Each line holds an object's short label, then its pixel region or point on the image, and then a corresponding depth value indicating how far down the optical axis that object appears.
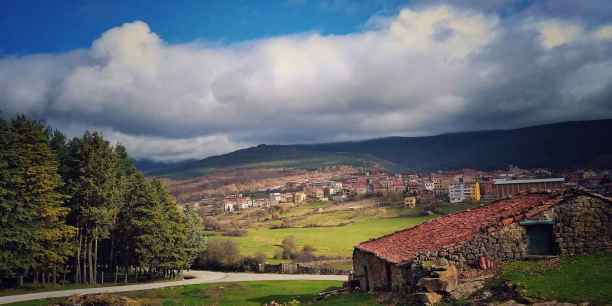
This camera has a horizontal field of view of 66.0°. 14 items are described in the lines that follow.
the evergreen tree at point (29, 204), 46.09
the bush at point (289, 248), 92.75
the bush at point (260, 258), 80.98
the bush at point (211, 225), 137.25
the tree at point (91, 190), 56.19
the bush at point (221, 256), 82.88
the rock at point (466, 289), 21.84
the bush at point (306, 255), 88.06
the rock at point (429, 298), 21.92
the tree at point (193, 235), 72.00
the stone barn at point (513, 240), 24.30
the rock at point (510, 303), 19.36
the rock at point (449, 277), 22.45
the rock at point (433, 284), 22.44
